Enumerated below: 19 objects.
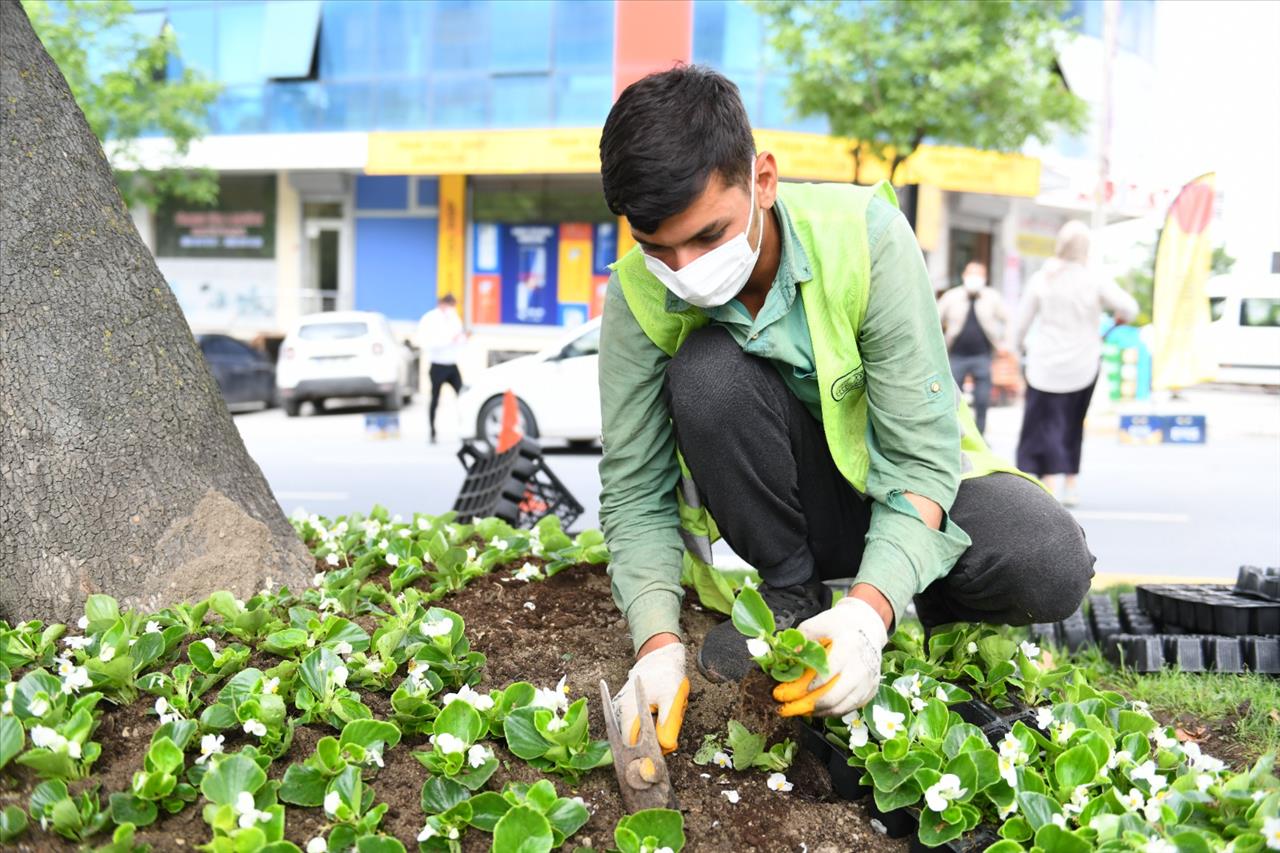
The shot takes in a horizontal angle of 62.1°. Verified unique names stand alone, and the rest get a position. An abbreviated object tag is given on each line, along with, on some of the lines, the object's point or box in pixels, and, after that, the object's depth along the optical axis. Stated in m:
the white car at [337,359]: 14.55
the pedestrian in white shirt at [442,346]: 11.81
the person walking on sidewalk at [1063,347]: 6.31
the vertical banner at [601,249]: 18.91
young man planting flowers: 1.77
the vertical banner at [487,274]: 19.73
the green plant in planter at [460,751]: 1.63
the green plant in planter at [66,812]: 1.46
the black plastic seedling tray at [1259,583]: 2.70
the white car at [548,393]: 10.59
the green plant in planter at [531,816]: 1.47
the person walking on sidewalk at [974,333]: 8.74
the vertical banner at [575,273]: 19.09
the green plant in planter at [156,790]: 1.52
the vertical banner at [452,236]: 19.66
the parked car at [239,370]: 15.23
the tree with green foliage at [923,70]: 13.38
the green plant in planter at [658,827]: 1.51
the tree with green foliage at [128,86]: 15.48
